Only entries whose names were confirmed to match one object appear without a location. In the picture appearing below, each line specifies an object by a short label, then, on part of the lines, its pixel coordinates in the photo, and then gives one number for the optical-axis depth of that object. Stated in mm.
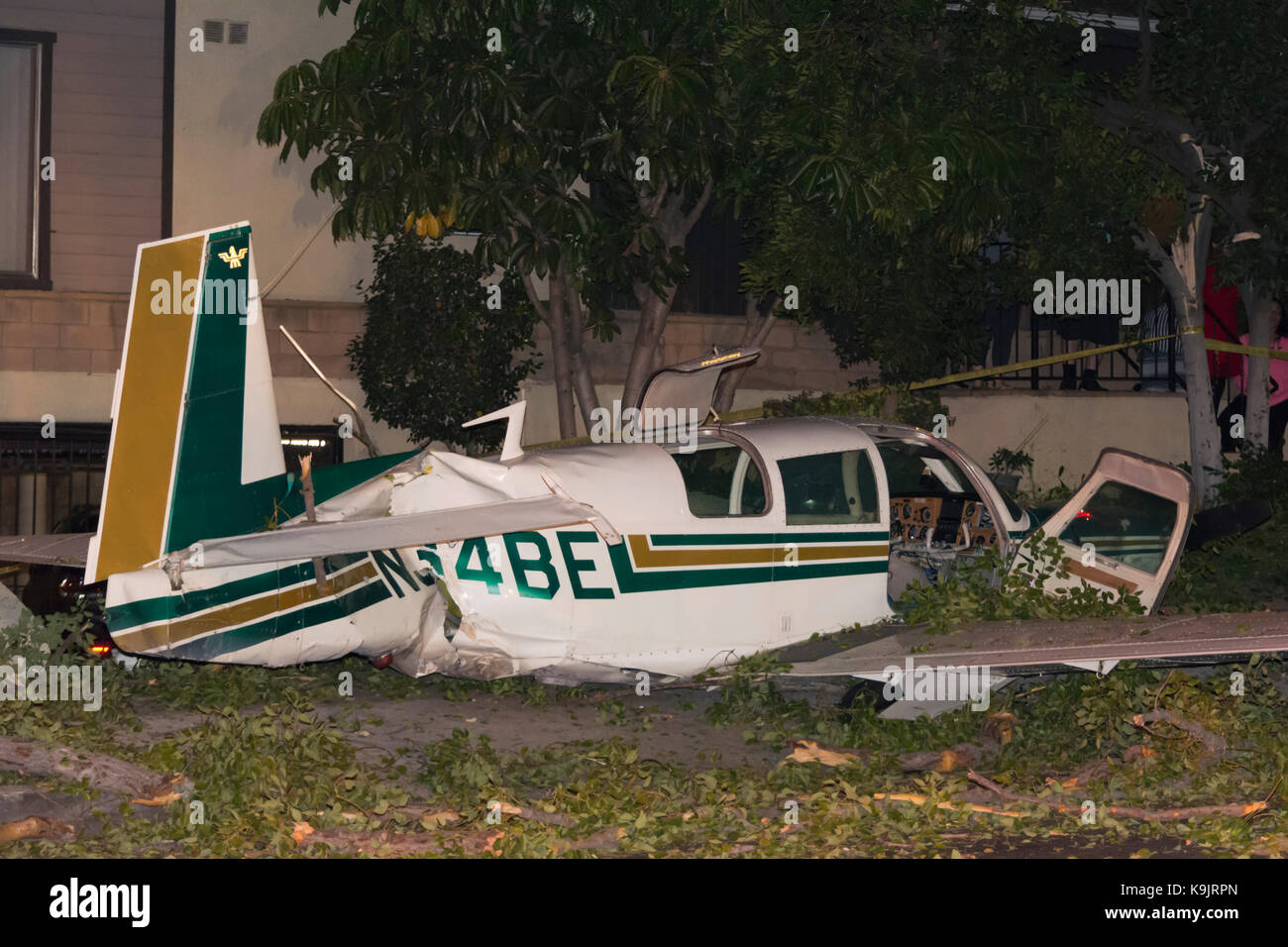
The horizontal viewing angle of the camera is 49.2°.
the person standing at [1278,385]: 18859
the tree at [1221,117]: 12461
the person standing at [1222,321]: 19062
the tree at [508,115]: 12859
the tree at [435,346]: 15797
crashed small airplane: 7668
